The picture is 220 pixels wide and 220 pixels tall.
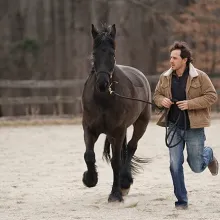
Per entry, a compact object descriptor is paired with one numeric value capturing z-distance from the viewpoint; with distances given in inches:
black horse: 568.1
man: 527.8
